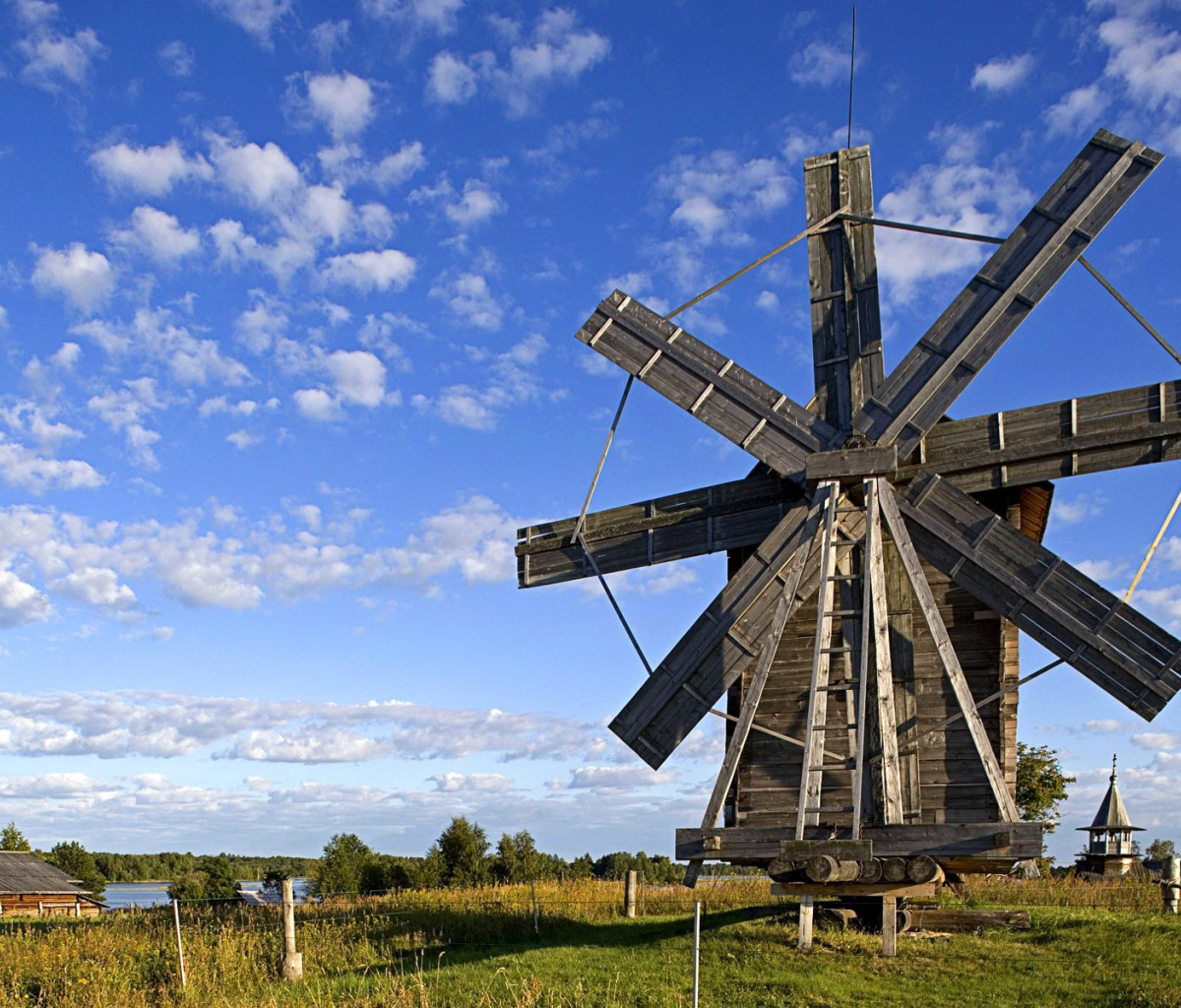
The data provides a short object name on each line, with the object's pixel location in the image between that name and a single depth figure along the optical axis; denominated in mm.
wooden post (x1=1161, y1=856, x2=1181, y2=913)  17062
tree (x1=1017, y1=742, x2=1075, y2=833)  31500
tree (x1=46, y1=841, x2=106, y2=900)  54812
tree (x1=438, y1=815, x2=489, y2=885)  32969
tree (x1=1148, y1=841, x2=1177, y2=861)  69175
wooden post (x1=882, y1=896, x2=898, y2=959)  13242
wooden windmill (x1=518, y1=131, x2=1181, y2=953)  11703
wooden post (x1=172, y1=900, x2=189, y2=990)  13895
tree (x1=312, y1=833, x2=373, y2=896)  37188
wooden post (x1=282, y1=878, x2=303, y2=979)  14906
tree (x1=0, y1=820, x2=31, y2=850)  53688
